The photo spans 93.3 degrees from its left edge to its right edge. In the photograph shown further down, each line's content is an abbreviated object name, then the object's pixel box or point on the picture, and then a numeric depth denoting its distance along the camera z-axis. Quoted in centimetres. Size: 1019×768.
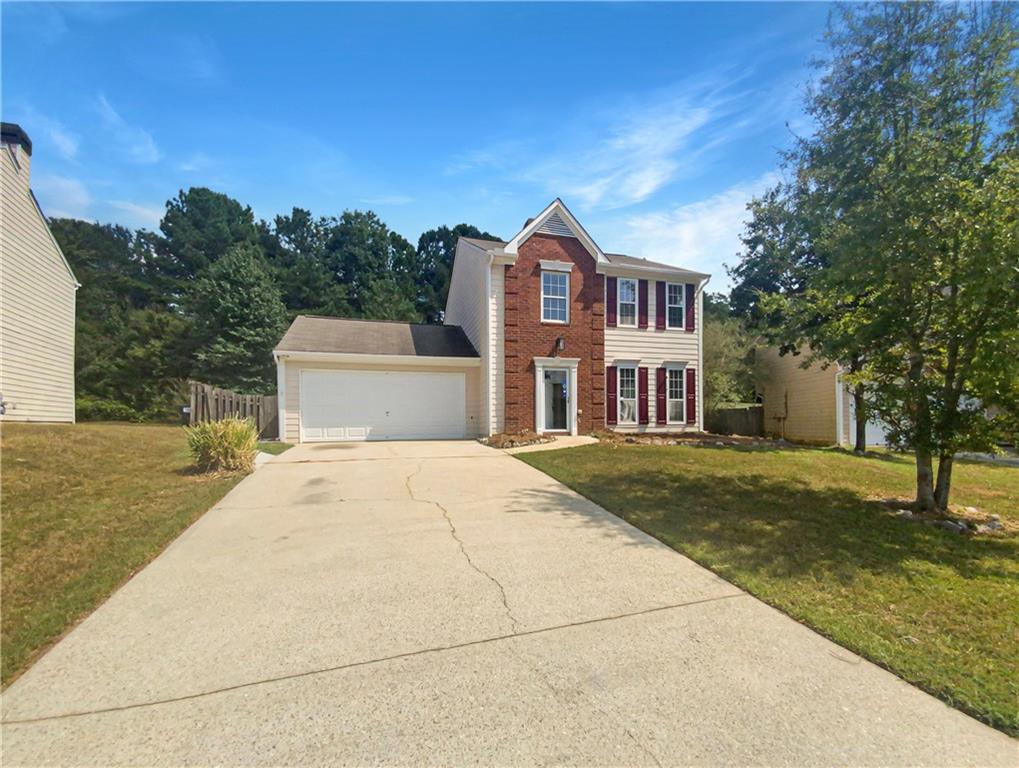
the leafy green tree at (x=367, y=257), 3991
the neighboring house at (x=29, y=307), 1148
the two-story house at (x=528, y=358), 1468
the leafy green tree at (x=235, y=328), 2441
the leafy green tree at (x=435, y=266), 4094
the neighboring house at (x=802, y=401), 1777
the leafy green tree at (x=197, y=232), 3462
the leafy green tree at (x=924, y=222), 554
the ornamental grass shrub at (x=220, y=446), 841
